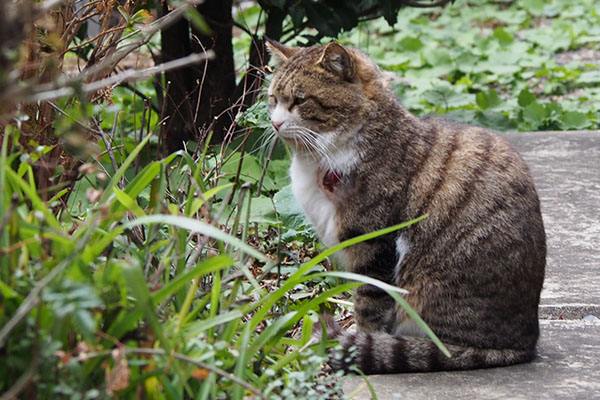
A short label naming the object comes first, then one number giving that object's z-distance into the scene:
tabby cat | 6.15
